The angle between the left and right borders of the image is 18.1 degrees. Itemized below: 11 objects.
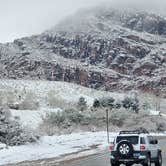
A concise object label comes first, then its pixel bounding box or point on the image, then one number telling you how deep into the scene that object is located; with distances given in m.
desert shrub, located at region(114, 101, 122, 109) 86.16
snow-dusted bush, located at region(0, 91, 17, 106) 77.84
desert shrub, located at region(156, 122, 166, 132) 74.22
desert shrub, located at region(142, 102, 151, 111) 100.27
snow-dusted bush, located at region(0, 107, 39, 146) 37.25
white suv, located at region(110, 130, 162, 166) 22.28
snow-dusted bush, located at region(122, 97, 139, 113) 85.94
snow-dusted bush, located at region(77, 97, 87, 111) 80.09
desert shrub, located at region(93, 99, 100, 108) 83.91
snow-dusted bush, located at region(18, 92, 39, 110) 72.25
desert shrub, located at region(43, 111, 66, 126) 61.97
